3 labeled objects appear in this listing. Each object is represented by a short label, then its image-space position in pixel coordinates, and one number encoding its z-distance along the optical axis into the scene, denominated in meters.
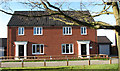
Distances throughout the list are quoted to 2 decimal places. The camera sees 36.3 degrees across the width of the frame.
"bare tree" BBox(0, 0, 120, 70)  8.33
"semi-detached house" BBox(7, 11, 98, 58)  25.25
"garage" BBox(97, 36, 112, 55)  35.56
